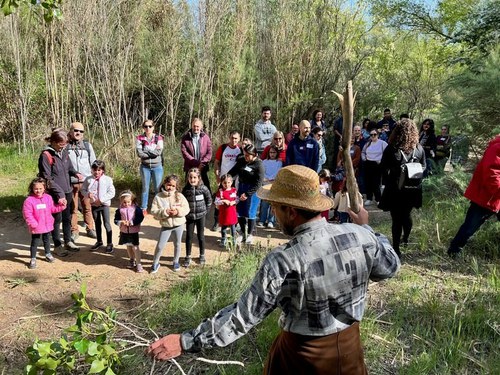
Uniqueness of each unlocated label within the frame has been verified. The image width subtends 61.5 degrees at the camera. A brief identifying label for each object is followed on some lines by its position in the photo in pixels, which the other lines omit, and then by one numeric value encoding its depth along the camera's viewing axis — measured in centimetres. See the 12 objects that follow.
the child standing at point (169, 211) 501
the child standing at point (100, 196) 570
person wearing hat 183
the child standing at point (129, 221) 508
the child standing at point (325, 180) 616
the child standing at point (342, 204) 611
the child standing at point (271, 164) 656
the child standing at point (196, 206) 530
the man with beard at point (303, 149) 657
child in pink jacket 506
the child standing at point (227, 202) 574
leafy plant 235
